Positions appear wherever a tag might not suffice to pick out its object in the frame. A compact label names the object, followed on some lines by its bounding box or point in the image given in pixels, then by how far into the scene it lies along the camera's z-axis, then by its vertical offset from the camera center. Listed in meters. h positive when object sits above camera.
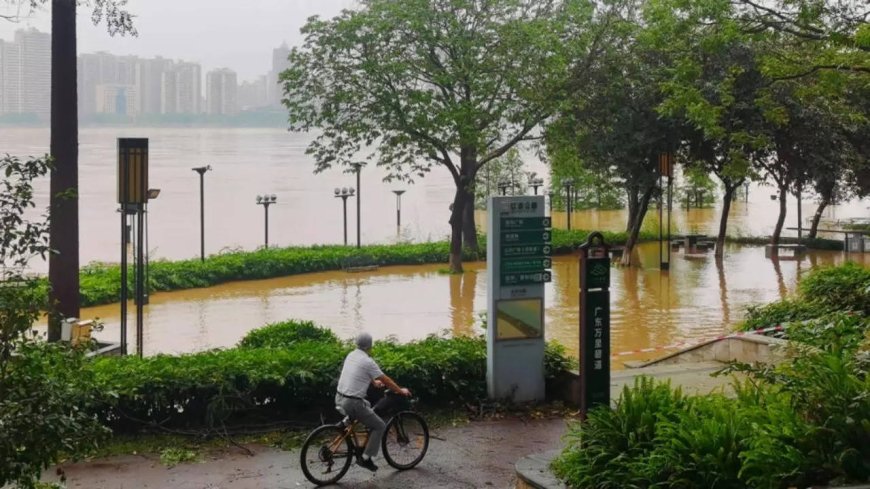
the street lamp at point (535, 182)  31.74 +1.31
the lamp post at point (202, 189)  27.46 +0.92
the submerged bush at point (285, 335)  12.47 -1.36
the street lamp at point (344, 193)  33.32 +0.99
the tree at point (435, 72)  26.55 +3.90
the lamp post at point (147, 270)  21.28 -0.97
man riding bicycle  8.28 -1.31
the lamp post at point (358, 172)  29.35 +1.51
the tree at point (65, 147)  14.30 +1.04
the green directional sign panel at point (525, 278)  10.87 -0.57
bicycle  8.31 -1.83
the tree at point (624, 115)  27.59 +2.91
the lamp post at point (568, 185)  36.83 +1.39
